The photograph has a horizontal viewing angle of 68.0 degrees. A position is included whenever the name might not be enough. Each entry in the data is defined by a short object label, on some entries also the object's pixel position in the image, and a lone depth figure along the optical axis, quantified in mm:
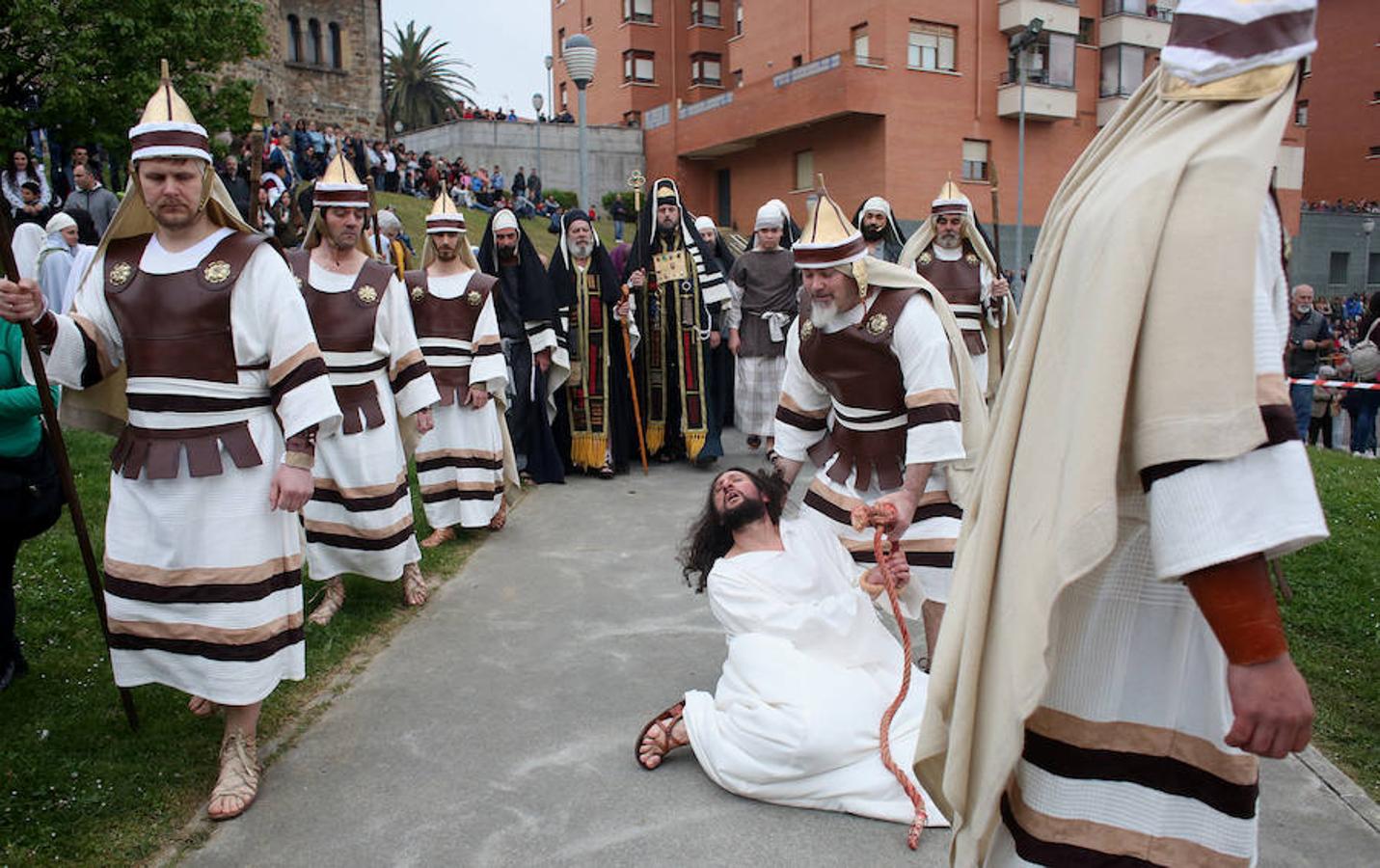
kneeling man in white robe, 3402
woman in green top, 3791
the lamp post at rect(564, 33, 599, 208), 11625
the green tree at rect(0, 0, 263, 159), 15461
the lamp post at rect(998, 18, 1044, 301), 9250
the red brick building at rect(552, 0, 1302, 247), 31703
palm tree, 62031
